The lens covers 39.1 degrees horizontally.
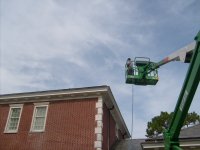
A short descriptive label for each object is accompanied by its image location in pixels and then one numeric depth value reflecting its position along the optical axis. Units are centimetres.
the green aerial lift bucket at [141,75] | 1489
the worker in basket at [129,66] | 1564
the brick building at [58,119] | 1772
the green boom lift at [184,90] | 826
